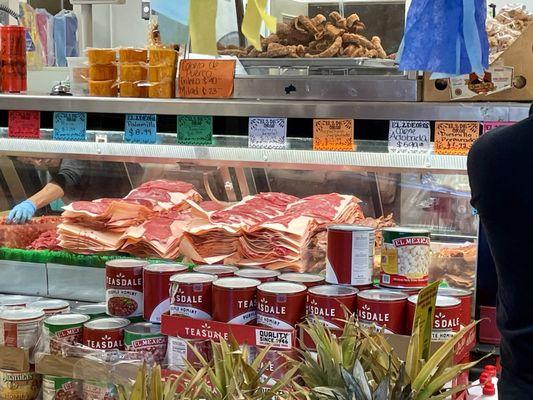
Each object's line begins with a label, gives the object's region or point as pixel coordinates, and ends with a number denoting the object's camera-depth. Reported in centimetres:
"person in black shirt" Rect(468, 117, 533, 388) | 154
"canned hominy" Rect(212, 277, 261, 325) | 185
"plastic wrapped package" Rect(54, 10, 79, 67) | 626
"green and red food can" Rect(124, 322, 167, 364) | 192
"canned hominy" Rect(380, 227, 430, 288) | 190
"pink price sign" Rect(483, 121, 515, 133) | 195
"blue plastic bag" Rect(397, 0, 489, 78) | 172
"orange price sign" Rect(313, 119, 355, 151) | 212
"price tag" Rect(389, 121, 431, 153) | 203
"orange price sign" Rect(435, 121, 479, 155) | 200
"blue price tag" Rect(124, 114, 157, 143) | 233
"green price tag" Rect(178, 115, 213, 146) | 227
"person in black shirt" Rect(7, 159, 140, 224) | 289
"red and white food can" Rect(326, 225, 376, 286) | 189
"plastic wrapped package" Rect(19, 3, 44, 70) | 549
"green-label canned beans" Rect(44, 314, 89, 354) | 194
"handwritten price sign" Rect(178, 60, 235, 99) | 227
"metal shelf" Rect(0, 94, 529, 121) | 196
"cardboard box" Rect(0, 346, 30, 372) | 198
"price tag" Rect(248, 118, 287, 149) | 218
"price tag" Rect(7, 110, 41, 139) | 249
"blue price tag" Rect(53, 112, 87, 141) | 243
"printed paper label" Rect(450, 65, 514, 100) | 196
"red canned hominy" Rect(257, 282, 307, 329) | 181
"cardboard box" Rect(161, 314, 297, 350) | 180
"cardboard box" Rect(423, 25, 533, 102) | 193
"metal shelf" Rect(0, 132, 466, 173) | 208
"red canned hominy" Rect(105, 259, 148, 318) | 208
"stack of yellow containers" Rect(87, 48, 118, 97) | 244
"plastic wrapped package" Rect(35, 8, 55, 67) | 615
